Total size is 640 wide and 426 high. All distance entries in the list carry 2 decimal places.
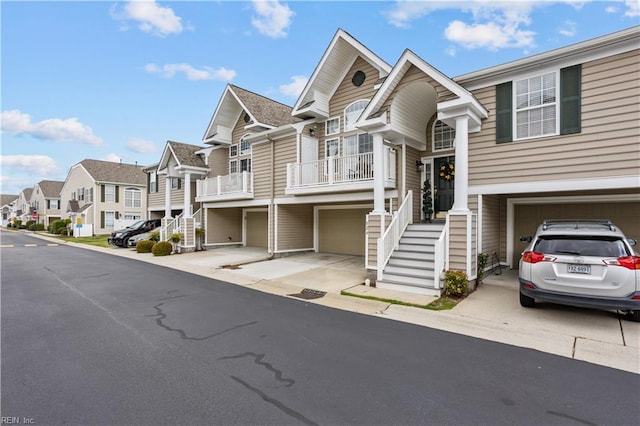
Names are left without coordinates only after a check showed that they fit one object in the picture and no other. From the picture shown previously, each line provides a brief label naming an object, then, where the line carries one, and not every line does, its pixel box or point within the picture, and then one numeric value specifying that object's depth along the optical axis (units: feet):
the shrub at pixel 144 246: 59.31
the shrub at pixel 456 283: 24.93
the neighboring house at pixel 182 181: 60.64
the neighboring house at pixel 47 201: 175.63
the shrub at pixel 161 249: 54.49
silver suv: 17.58
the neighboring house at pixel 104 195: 116.26
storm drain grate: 26.73
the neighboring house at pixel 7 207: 254.18
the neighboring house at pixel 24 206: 206.14
